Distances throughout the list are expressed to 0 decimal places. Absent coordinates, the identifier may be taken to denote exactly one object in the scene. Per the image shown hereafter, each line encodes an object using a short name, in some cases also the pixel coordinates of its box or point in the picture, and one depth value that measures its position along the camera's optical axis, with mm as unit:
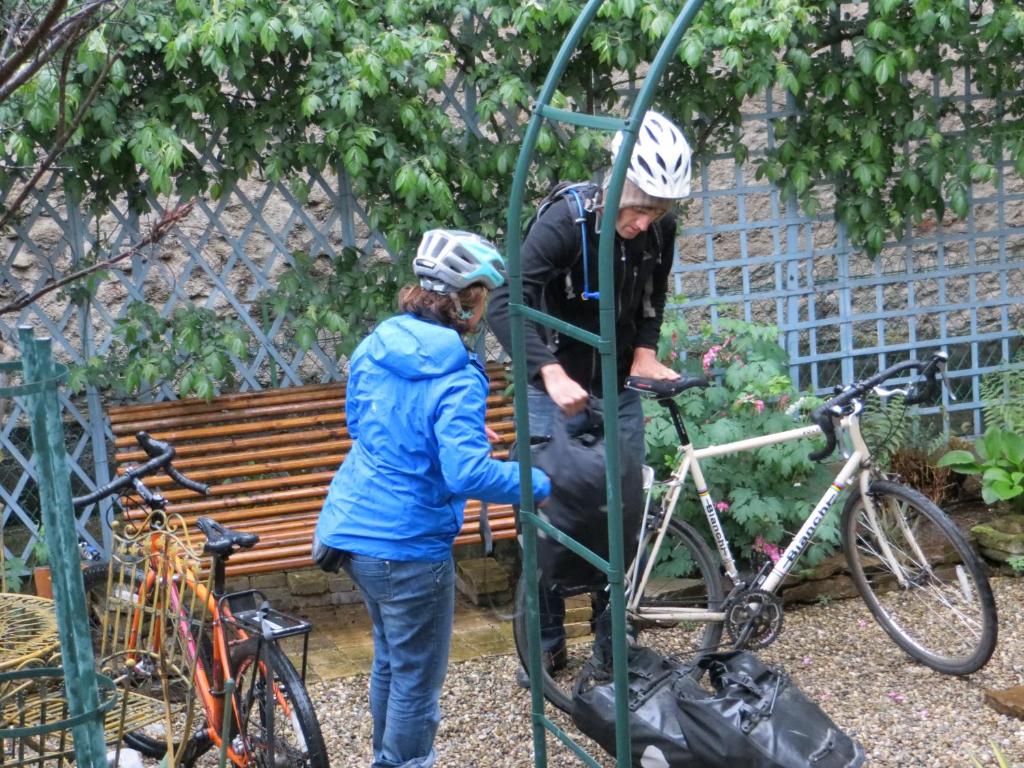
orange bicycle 3674
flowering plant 5227
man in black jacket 3748
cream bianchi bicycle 4574
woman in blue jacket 3328
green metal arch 2869
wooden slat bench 5230
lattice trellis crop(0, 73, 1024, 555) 5492
